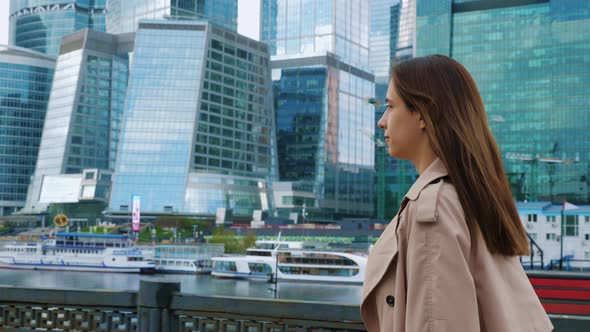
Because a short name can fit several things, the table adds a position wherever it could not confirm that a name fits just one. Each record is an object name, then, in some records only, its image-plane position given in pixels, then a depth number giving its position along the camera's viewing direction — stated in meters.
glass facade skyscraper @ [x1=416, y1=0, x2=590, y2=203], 110.12
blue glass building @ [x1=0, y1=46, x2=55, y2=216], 157.38
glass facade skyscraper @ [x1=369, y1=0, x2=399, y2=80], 198.07
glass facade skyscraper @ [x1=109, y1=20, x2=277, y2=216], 119.94
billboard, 102.78
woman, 2.17
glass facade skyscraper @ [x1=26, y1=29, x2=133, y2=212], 138.62
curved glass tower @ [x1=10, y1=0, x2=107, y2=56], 186.00
